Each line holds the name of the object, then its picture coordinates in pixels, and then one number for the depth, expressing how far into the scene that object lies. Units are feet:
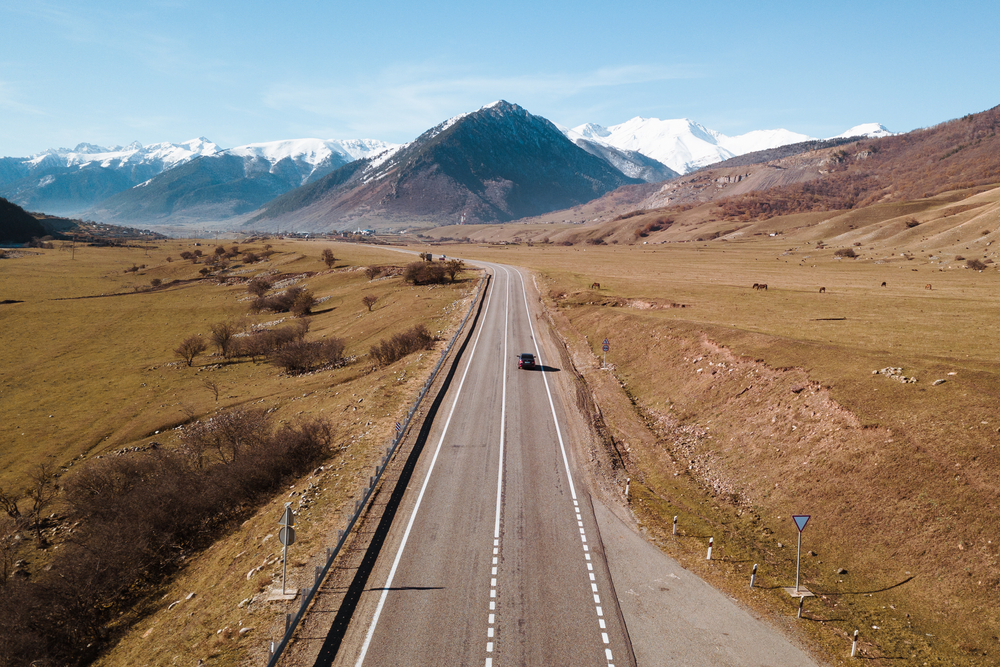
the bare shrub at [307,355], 191.21
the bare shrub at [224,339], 215.51
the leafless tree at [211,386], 172.04
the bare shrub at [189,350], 214.69
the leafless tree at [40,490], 101.76
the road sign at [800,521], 57.98
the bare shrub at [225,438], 107.96
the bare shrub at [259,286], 362.72
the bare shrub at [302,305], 290.56
